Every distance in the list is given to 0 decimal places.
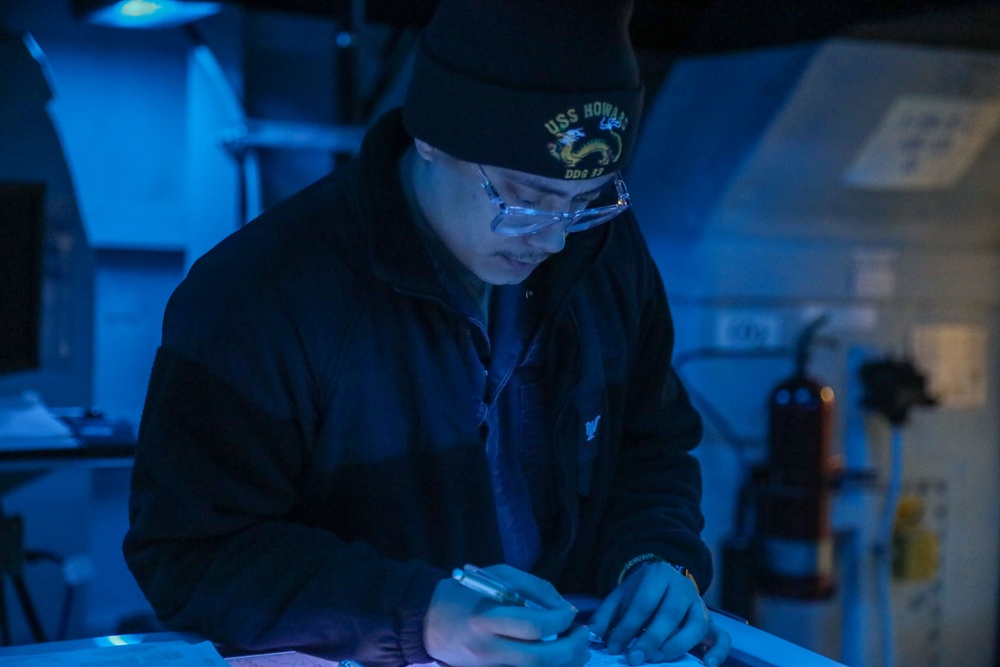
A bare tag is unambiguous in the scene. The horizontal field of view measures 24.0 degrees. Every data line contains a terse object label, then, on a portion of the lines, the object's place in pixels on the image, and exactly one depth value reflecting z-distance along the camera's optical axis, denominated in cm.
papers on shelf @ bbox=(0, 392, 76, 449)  455
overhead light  475
